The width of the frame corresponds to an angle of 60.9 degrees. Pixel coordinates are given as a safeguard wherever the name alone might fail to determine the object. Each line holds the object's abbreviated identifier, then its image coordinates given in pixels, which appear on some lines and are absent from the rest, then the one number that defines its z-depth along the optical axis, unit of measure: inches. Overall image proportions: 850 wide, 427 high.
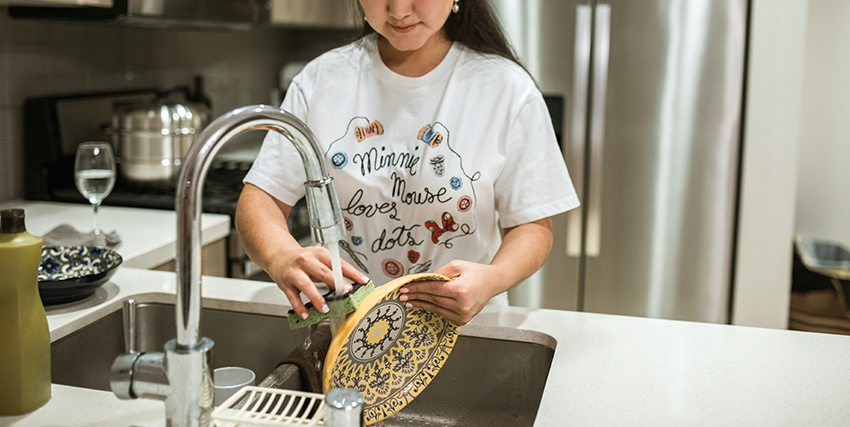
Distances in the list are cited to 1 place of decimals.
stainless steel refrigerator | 86.6
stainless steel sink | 42.9
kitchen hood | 69.4
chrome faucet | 23.3
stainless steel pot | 77.2
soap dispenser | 30.8
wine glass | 61.9
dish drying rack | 27.2
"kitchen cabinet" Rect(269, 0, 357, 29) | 94.7
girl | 45.0
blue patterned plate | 41.7
